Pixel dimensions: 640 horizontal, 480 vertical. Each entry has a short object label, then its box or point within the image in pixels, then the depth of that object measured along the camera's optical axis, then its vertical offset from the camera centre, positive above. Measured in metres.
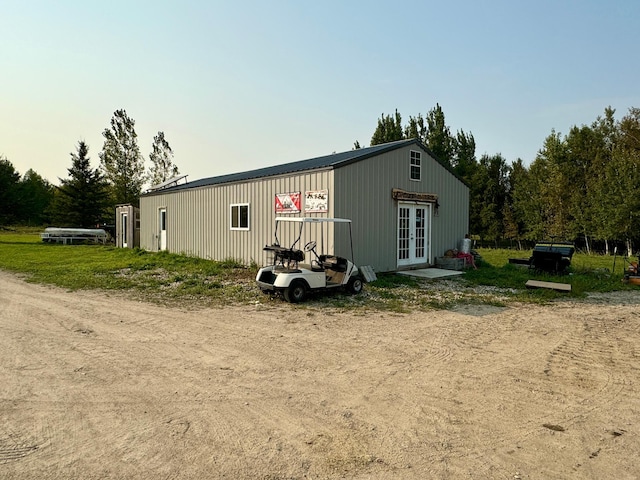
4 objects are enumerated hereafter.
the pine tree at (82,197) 33.16 +2.70
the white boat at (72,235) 26.97 -0.36
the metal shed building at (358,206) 11.39 +0.73
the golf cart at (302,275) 8.27 -0.98
